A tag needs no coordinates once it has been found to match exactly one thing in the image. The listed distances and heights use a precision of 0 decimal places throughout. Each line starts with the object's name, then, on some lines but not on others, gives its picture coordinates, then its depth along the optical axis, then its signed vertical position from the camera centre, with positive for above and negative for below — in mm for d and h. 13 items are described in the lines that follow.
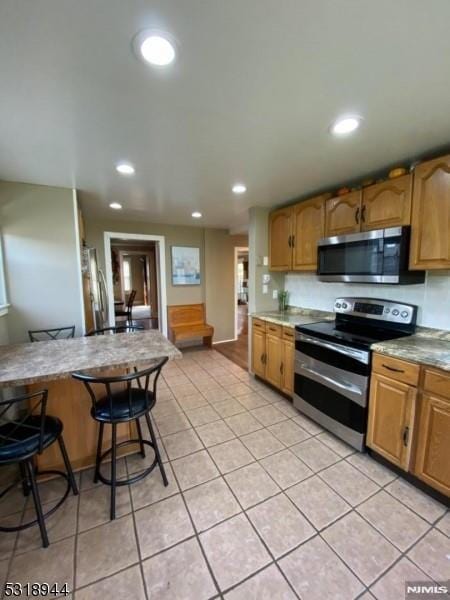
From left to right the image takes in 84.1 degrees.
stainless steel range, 1988 -749
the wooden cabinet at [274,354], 2771 -975
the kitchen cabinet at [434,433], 1514 -1001
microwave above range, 1996 +139
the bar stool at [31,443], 1255 -900
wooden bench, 4609 -985
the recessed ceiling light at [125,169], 2123 +917
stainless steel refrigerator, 3189 -234
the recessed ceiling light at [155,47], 941 +892
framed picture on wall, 4785 +158
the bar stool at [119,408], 1444 -871
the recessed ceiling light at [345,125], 1474 +911
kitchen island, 1560 -582
